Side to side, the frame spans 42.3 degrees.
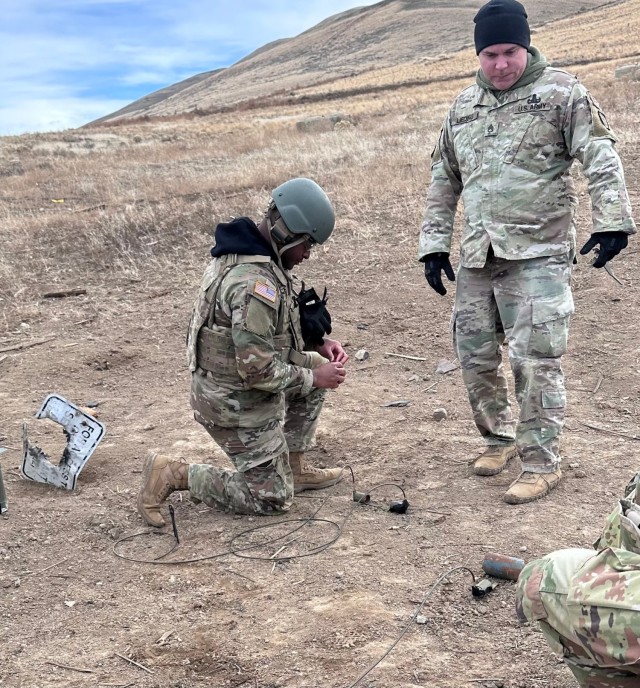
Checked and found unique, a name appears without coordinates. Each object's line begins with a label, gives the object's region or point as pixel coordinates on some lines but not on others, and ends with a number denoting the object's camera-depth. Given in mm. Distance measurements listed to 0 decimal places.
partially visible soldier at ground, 1838
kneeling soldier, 3705
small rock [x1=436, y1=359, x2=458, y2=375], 6033
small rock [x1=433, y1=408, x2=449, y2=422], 5246
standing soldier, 3754
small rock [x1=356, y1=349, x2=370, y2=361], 6477
